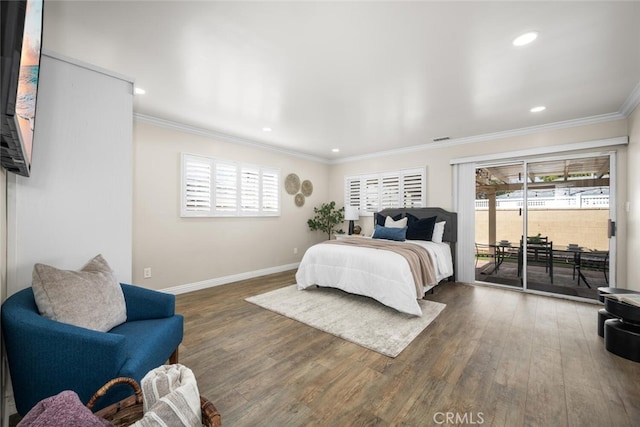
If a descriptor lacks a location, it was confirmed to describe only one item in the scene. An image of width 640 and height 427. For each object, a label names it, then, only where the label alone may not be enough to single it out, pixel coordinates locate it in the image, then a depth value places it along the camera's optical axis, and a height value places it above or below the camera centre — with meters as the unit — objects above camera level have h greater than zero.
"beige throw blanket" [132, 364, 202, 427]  0.80 -0.61
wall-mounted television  0.68 +0.44
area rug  2.52 -1.17
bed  3.08 -0.71
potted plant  6.15 -0.05
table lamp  5.68 +0.05
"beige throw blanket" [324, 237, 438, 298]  3.26 -0.55
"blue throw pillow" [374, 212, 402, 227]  4.98 -0.05
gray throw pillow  1.37 -0.46
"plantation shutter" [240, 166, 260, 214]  4.79 +0.46
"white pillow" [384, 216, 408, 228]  4.65 -0.13
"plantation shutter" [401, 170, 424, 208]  5.11 +0.52
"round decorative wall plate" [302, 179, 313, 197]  5.94 +0.63
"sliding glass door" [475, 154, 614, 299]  3.74 -0.12
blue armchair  1.22 -0.68
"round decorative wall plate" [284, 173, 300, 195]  5.55 +0.67
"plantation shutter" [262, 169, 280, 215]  5.14 +0.45
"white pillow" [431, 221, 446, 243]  4.55 -0.30
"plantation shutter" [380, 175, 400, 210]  5.45 +0.50
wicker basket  0.92 -0.72
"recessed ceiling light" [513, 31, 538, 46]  1.92 +1.33
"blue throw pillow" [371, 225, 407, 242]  4.35 -0.31
